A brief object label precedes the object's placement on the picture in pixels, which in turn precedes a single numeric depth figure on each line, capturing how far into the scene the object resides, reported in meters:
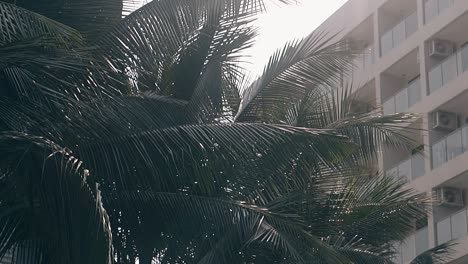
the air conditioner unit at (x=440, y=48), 38.38
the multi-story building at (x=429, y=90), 36.16
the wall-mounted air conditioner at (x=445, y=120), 37.38
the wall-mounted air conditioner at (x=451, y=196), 36.31
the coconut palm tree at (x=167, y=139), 12.13
